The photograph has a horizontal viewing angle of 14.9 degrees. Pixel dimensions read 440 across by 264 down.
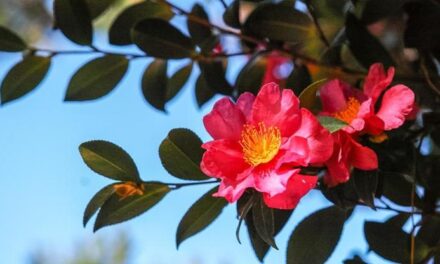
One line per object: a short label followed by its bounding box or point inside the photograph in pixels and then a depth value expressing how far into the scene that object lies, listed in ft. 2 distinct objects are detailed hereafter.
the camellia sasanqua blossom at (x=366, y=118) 2.96
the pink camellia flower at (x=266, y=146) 2.88
